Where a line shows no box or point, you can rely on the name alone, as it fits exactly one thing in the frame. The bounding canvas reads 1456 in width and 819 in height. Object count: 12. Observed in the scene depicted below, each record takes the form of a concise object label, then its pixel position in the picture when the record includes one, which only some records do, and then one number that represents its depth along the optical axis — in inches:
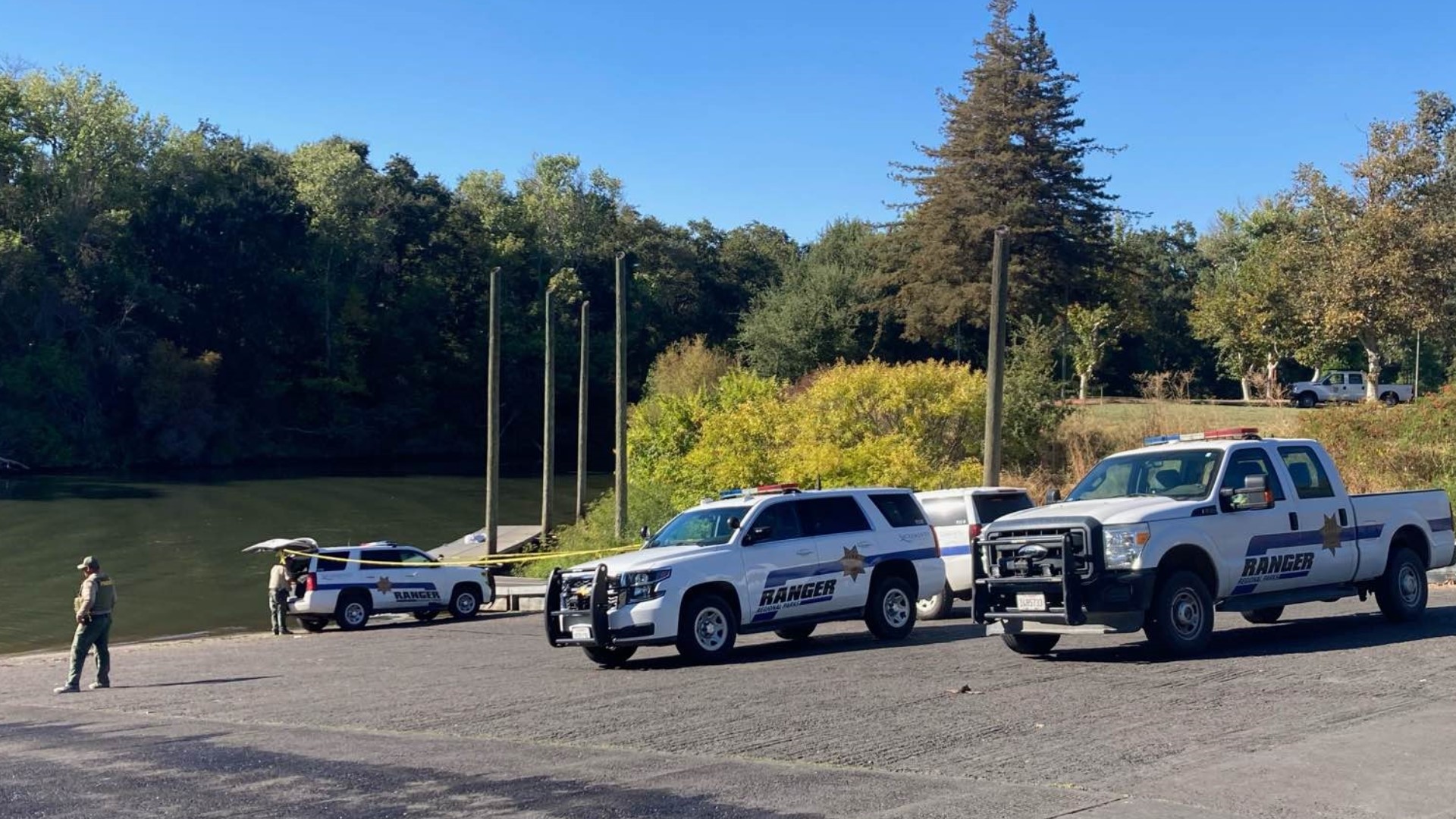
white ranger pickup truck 526.3
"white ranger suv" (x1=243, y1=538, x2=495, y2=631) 1111.0
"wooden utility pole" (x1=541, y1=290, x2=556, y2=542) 1576.0
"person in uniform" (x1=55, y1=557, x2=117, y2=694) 709.9
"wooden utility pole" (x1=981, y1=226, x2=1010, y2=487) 1018.1
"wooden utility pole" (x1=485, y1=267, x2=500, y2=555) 1471.5
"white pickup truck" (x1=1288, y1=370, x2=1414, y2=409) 2075.5
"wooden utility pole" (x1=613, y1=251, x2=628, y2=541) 1462.8
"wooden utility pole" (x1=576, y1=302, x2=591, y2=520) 1745.8
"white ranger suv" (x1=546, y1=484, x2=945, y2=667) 629.3
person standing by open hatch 1099.9
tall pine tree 2295.8
